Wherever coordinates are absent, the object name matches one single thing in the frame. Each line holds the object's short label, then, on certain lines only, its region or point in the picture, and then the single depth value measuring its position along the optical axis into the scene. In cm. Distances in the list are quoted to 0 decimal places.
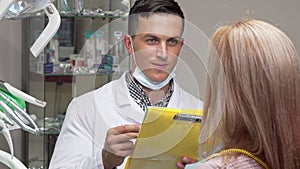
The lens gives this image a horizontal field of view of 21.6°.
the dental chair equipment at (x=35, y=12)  160
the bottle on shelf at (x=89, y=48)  306
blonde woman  160
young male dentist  214
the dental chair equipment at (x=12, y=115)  164
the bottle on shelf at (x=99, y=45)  306
